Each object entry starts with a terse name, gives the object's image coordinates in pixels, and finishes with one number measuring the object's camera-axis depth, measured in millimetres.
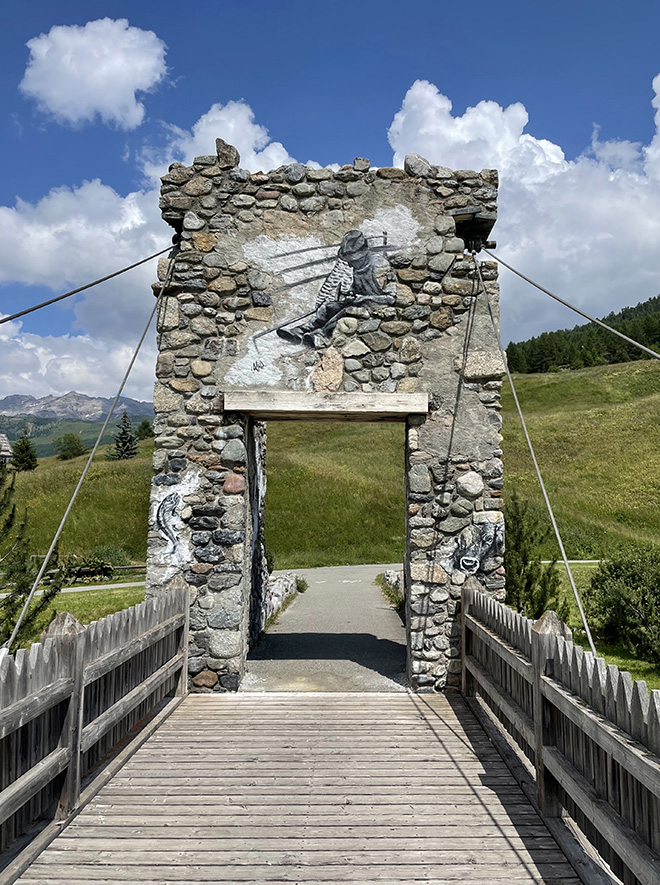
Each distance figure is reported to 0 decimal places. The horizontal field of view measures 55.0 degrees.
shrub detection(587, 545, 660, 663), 10031
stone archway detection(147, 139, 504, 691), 6590
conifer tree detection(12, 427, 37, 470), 45978
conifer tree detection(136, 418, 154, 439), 81381
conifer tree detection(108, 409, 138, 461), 59750
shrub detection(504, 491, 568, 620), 10508
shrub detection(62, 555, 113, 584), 20812
